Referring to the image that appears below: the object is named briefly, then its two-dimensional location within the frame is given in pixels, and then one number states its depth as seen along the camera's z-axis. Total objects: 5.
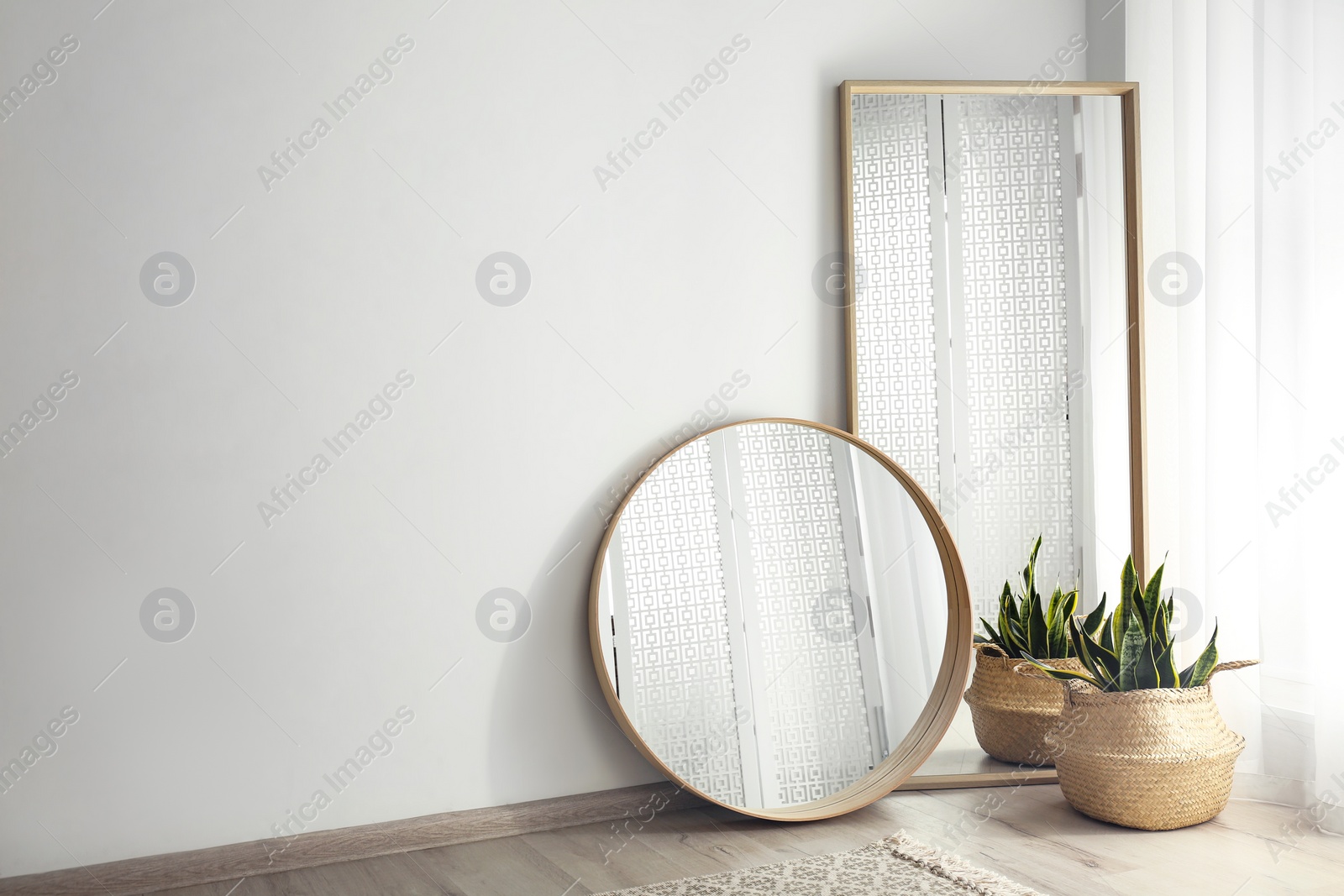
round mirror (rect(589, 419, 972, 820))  2.05
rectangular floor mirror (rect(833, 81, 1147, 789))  2.25
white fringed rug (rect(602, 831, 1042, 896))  1.67
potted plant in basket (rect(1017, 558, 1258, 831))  1.89
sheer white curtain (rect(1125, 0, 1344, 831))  1.98
